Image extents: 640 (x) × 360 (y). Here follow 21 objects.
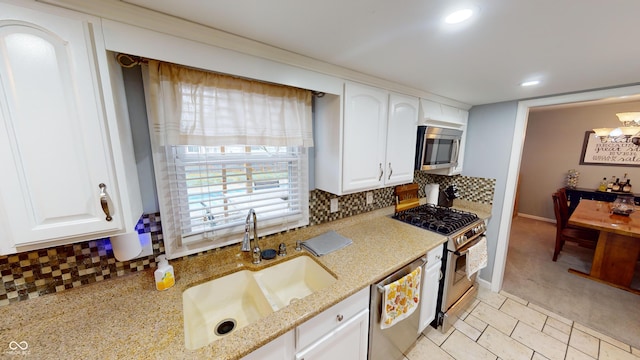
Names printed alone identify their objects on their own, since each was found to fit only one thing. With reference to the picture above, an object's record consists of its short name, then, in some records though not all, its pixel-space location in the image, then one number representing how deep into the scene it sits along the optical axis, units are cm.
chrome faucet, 125
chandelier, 234
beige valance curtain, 104
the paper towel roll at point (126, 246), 99
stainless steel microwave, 198
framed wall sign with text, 362
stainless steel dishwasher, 127
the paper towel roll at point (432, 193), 246
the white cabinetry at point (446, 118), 194
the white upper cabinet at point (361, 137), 149
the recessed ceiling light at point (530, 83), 157
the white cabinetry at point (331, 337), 92
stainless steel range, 176
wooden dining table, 233
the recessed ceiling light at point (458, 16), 79
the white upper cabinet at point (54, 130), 66
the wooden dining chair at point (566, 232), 275
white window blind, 122
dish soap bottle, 105
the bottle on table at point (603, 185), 377
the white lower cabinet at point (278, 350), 85
